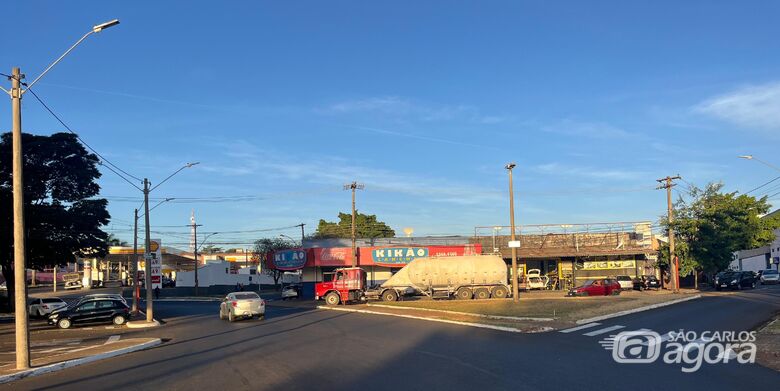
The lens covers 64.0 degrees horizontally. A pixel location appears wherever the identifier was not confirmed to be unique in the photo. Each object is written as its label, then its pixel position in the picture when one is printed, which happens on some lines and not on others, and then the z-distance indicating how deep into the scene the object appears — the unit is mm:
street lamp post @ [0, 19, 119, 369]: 15062
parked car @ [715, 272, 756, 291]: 51178
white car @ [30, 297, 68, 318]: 42938
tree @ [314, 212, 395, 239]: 98875
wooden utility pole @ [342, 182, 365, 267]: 58344
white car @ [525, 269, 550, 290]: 55562
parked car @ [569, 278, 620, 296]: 43406
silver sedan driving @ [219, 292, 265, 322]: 32062
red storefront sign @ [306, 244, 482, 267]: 57688
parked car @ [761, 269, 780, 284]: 59438
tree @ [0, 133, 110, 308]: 42656
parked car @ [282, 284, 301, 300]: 60000
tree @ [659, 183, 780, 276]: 48219
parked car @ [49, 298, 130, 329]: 33062
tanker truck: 43719
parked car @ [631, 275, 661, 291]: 51719
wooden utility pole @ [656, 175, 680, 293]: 45847
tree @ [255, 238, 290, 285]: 96875
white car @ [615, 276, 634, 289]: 50906
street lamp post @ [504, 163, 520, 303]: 37091
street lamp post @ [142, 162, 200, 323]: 33500
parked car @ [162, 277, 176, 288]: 100812
